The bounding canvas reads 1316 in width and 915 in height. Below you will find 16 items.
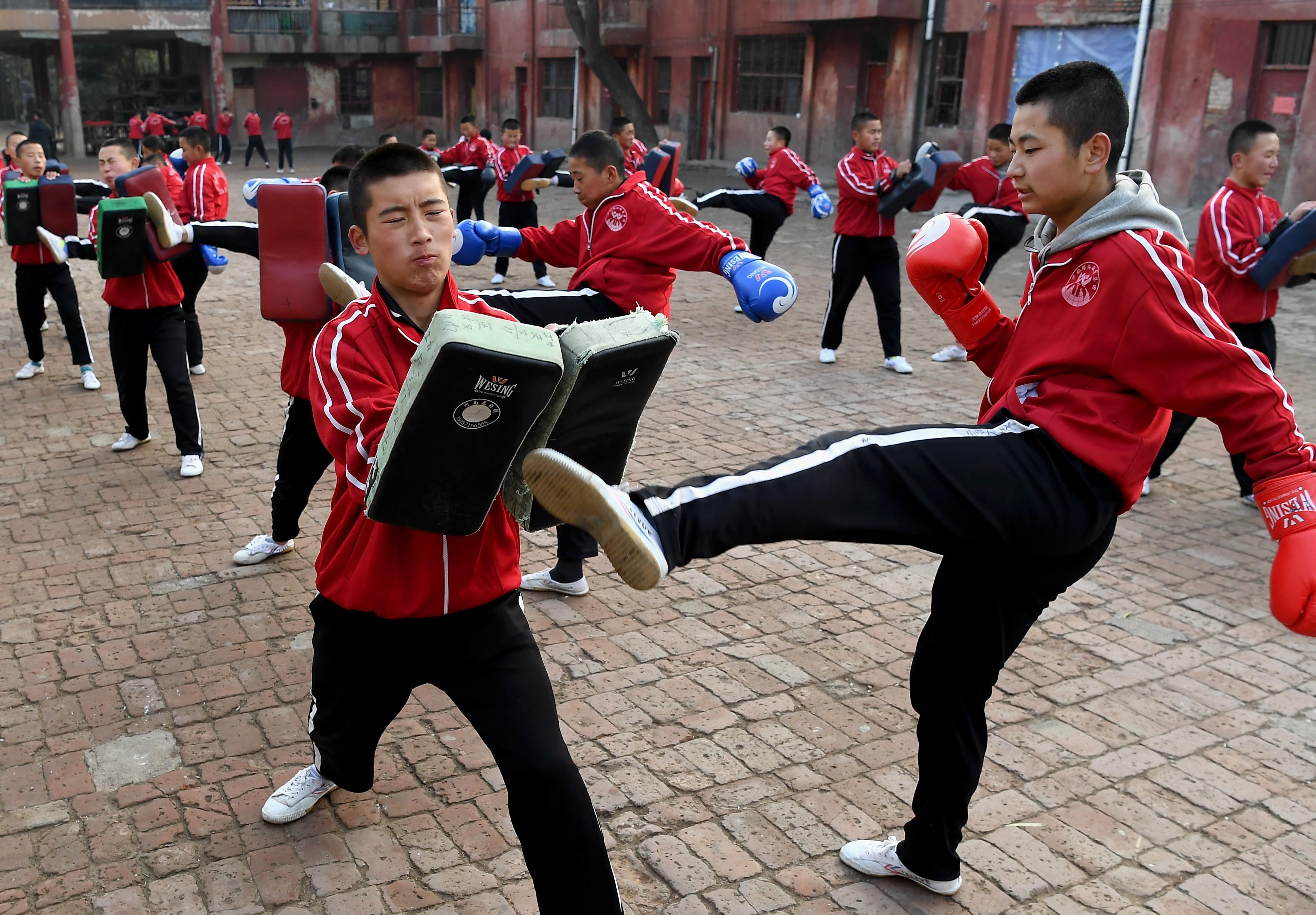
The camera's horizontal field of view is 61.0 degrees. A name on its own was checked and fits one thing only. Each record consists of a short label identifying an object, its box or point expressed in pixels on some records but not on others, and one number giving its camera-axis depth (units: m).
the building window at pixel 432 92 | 38.09
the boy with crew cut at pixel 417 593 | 2.52
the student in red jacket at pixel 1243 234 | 6.17
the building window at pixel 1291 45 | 15.52
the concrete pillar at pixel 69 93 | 30.28
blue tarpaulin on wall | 17.77
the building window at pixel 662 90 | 28.86
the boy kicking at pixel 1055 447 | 2.34
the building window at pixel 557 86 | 31.50
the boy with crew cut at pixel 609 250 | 4.98
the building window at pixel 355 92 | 37.72
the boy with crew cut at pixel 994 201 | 9.18
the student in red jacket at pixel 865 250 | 9.19
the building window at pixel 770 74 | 24.70
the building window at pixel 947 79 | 20.95
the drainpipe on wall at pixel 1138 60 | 17.03
